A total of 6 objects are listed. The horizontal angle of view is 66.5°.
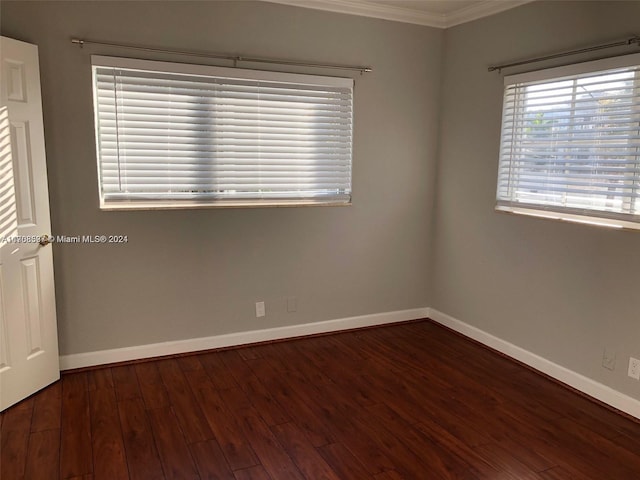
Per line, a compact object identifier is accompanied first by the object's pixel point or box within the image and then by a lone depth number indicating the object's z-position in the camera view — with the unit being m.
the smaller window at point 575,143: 2.84
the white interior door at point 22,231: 2.73
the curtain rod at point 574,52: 2.74
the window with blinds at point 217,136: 3.28
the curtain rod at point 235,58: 3.11
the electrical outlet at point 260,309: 3.86
